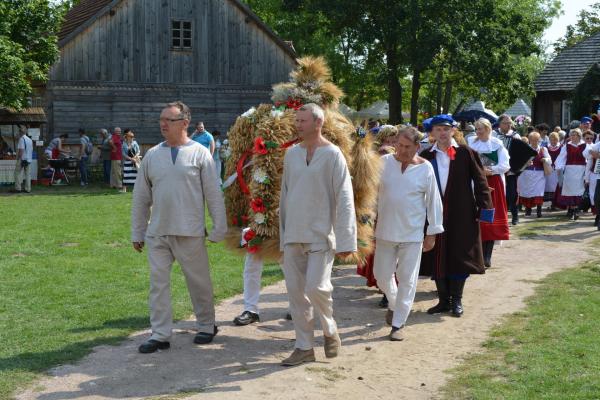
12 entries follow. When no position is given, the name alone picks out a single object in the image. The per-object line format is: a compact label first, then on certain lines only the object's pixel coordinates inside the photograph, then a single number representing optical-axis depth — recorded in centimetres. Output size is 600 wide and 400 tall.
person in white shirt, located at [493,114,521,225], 1484
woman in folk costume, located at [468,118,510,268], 1109
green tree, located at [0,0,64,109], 2547
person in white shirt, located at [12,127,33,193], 2466
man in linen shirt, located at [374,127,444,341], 799
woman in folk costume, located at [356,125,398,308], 972
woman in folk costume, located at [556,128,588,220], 1902
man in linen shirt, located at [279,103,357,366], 698
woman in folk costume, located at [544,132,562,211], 2035
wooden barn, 3231
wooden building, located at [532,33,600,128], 4241
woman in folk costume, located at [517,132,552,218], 1933
